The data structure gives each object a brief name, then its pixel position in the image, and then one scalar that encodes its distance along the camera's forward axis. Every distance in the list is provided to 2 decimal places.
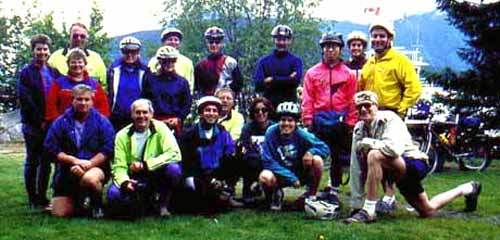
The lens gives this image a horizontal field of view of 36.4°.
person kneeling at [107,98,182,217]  6.77
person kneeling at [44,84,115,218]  6.79
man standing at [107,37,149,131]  7.57
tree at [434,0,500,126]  12.62
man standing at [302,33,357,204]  7.59
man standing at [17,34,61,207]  7.41
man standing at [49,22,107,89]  7.80
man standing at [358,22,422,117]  7.22
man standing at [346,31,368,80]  7.94
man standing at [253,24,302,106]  8.29
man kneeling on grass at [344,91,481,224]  6.58
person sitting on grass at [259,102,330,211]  7.18
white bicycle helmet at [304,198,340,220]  6.80
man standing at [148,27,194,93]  8.27
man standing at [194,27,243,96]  8.50
